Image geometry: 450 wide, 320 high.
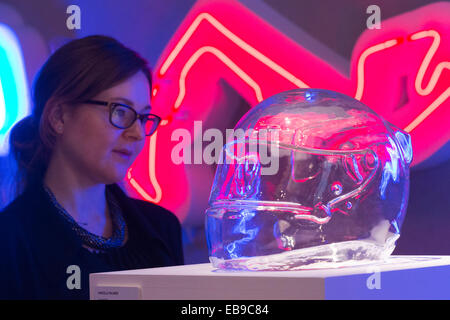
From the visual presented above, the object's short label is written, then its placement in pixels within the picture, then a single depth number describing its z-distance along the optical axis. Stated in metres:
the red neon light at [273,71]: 2.62
